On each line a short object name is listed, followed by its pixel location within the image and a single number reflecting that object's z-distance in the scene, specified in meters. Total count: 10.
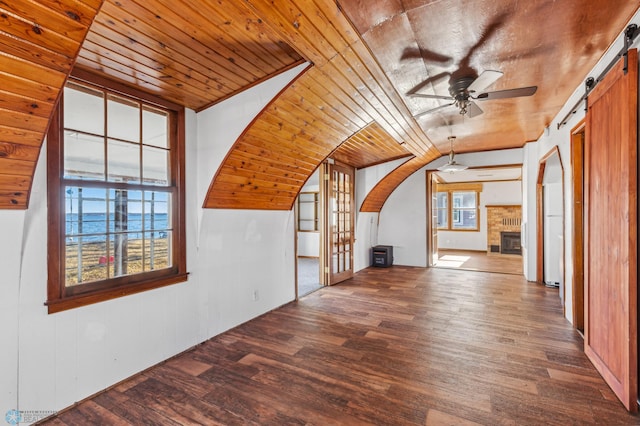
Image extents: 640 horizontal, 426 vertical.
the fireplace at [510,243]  9.21
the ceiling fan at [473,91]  2.41
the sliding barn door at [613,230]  1.94
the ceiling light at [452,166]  5.46
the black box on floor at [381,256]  7.09
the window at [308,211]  8.73
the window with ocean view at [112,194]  2.11
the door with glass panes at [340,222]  5.49
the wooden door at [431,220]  7.10
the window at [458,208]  10.02
